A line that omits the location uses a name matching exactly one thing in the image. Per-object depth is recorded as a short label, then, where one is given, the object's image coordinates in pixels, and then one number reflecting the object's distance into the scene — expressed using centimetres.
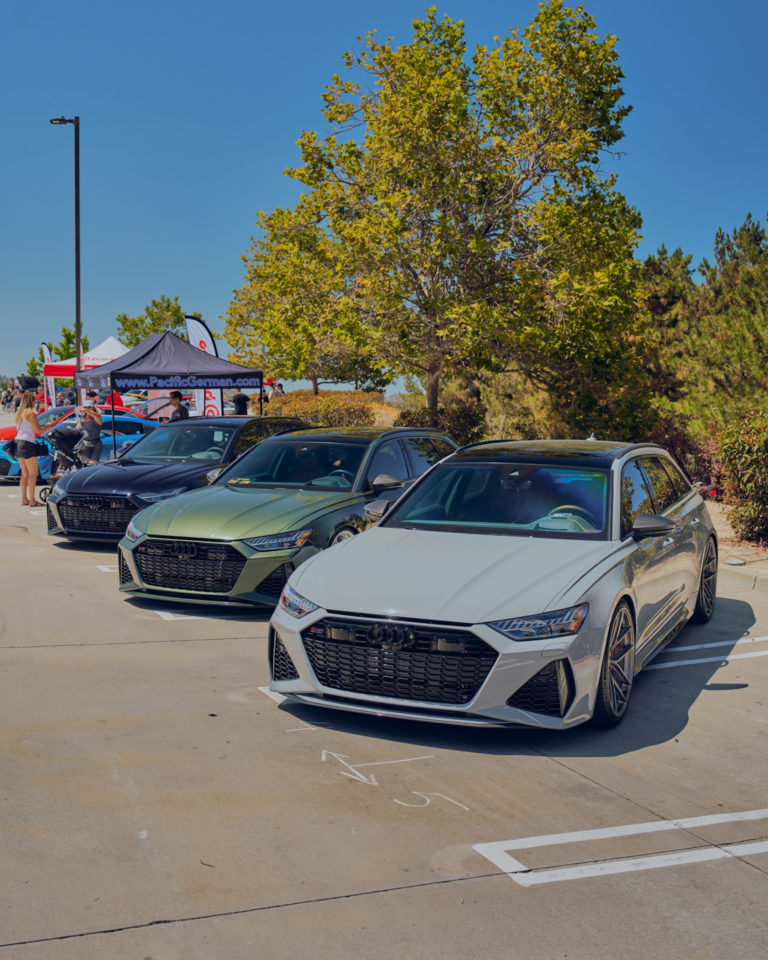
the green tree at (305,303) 1988
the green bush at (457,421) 1941
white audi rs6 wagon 489
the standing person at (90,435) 1595
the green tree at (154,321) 6344
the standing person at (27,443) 1622
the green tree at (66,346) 7350
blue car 1825
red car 2464
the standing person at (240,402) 2255
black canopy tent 1788
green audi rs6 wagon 794
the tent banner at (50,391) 4300
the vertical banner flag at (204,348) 2514
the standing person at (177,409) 1655
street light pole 2669
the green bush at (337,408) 3585
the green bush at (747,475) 1172
